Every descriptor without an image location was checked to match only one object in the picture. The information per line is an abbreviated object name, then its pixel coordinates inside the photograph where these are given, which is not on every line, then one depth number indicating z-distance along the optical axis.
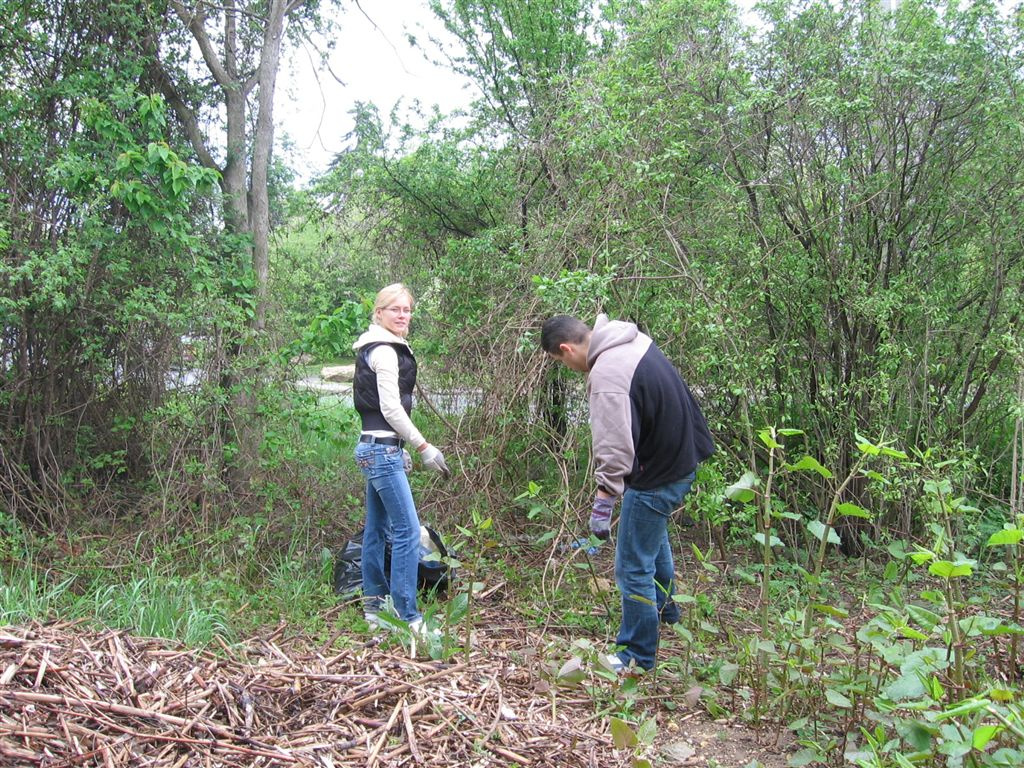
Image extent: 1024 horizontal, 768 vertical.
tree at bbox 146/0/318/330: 5.89
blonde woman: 3.79
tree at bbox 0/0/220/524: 5.08
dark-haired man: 3.25
